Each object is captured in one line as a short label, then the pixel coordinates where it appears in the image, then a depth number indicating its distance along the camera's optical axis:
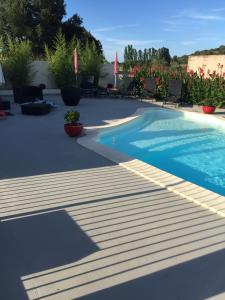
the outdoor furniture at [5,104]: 8.26
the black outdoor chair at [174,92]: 9.82
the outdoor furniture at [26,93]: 9.31
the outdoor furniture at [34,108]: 7.82
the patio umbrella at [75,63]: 10.55
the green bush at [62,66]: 11.58
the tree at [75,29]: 19.29
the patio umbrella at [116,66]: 11.39
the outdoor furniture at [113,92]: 11.39
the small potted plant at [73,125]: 5.59
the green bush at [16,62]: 10.83
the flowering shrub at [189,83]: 9.50
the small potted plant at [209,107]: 8.62
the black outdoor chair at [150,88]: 10.56
